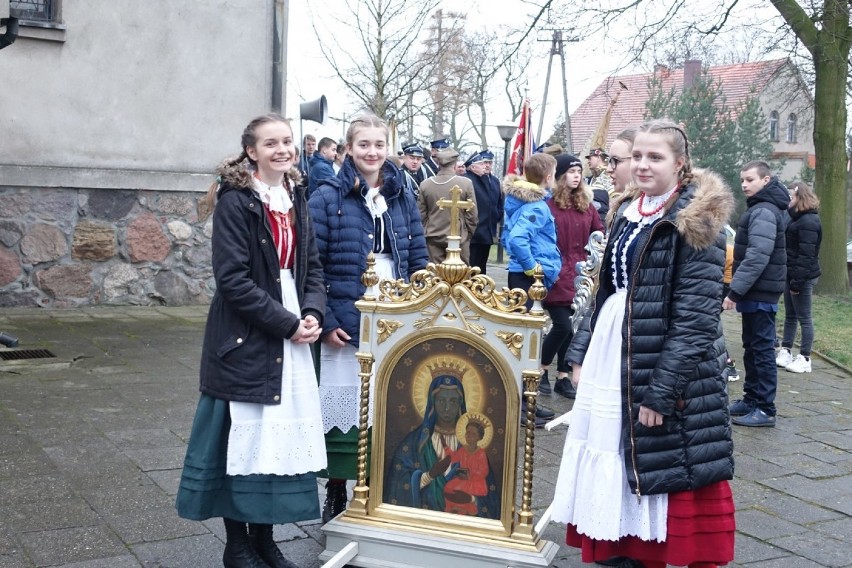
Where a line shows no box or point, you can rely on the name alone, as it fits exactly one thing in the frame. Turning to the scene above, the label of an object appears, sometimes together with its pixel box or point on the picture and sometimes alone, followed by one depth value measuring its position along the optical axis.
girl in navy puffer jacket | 4.49
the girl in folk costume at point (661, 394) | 3.57
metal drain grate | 8.03
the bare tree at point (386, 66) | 25.86
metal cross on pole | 4.12
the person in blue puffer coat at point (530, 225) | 7.21
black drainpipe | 8.54
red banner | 14.47
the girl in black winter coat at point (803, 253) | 9.51
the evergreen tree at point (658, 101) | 34.97
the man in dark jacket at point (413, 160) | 13.38
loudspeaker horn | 11.98
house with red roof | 44.03
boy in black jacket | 7.28
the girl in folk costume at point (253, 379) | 3.85
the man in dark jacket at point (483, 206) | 11.48
